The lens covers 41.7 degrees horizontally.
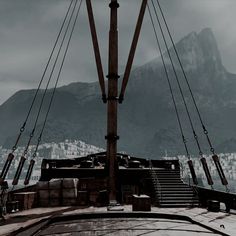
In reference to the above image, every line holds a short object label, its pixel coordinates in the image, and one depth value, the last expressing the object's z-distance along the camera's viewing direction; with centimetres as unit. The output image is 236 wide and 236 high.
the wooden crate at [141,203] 1192
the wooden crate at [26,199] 1534
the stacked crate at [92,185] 1983
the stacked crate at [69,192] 1677
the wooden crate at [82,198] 1670
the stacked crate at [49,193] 1662
